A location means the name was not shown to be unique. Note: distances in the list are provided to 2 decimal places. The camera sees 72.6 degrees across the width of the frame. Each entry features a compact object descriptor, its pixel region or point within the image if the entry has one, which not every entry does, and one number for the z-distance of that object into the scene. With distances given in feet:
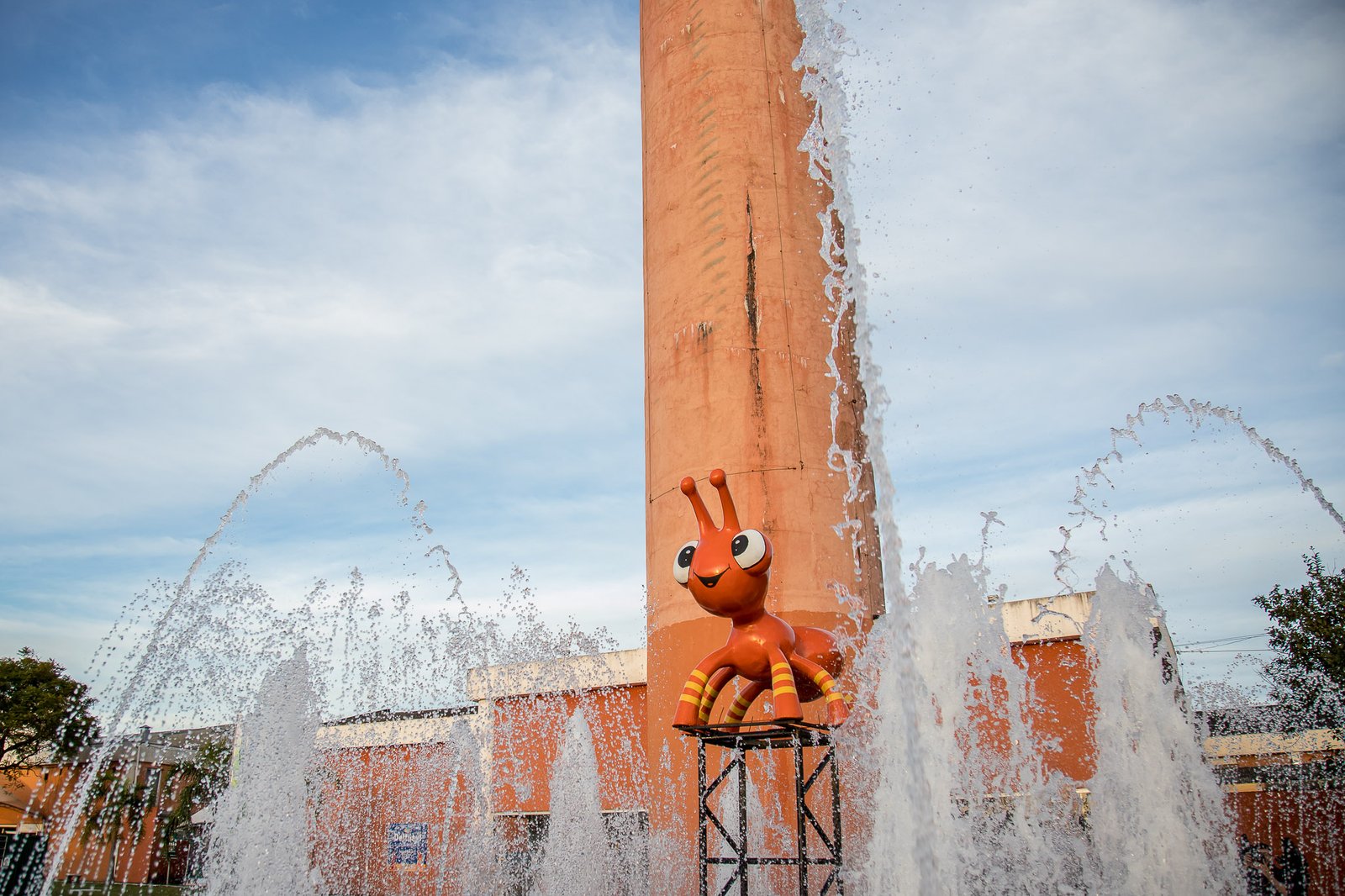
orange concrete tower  32.12
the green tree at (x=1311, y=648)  51.70
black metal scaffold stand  18.04
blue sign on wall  48.26
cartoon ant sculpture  18.84
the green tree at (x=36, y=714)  72.28
